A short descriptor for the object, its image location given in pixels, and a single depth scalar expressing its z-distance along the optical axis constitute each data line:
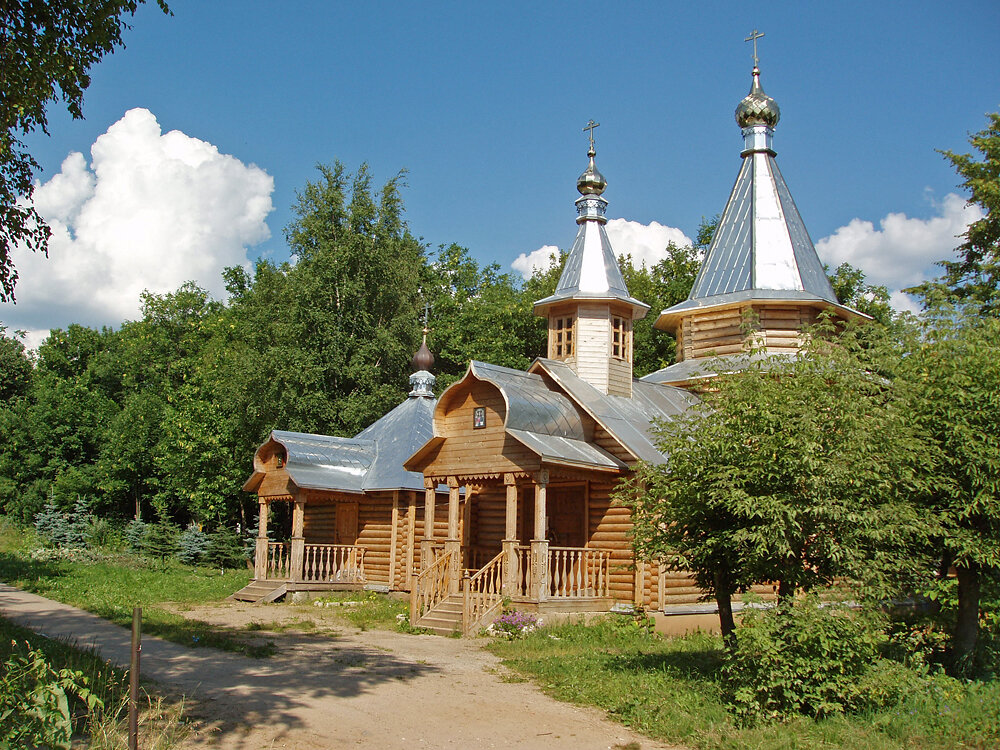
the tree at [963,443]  9.60
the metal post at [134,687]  5.36
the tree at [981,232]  21.20
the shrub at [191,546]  29.23
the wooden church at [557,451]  15.85
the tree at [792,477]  8.64
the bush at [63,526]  31.55
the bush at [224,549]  29.58
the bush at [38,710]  5.66
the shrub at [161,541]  29.92
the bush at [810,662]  8.21
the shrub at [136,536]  30.34
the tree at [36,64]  9.47
